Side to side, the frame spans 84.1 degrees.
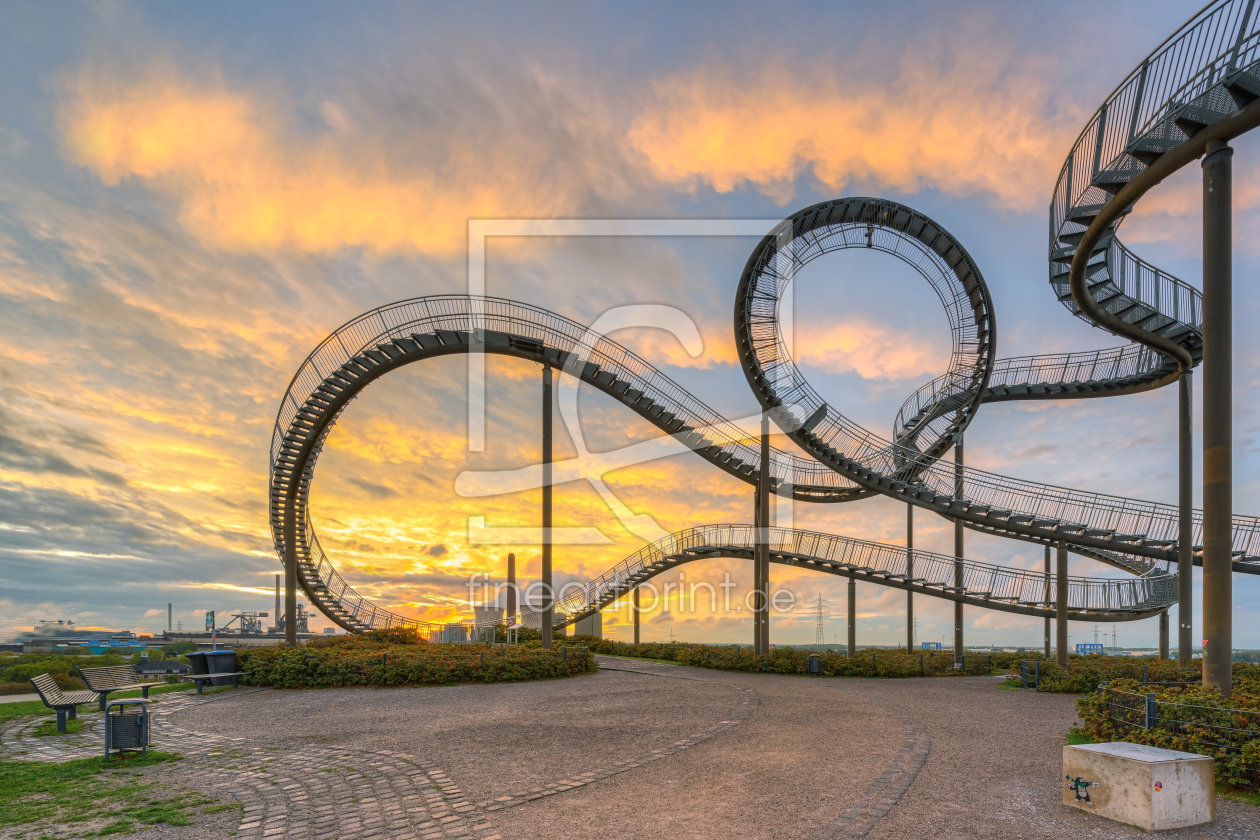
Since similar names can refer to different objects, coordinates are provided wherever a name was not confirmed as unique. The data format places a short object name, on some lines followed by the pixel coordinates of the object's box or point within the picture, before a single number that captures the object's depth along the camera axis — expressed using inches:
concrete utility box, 277.9
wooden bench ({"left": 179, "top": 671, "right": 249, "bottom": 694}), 697.6
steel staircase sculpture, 860.0
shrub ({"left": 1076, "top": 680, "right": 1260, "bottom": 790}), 333.7
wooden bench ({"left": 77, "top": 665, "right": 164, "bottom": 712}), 558.9
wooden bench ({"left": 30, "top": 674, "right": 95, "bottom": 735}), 483.0
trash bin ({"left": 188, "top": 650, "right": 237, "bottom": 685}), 725.3
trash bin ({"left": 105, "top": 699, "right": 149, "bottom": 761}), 398.3
